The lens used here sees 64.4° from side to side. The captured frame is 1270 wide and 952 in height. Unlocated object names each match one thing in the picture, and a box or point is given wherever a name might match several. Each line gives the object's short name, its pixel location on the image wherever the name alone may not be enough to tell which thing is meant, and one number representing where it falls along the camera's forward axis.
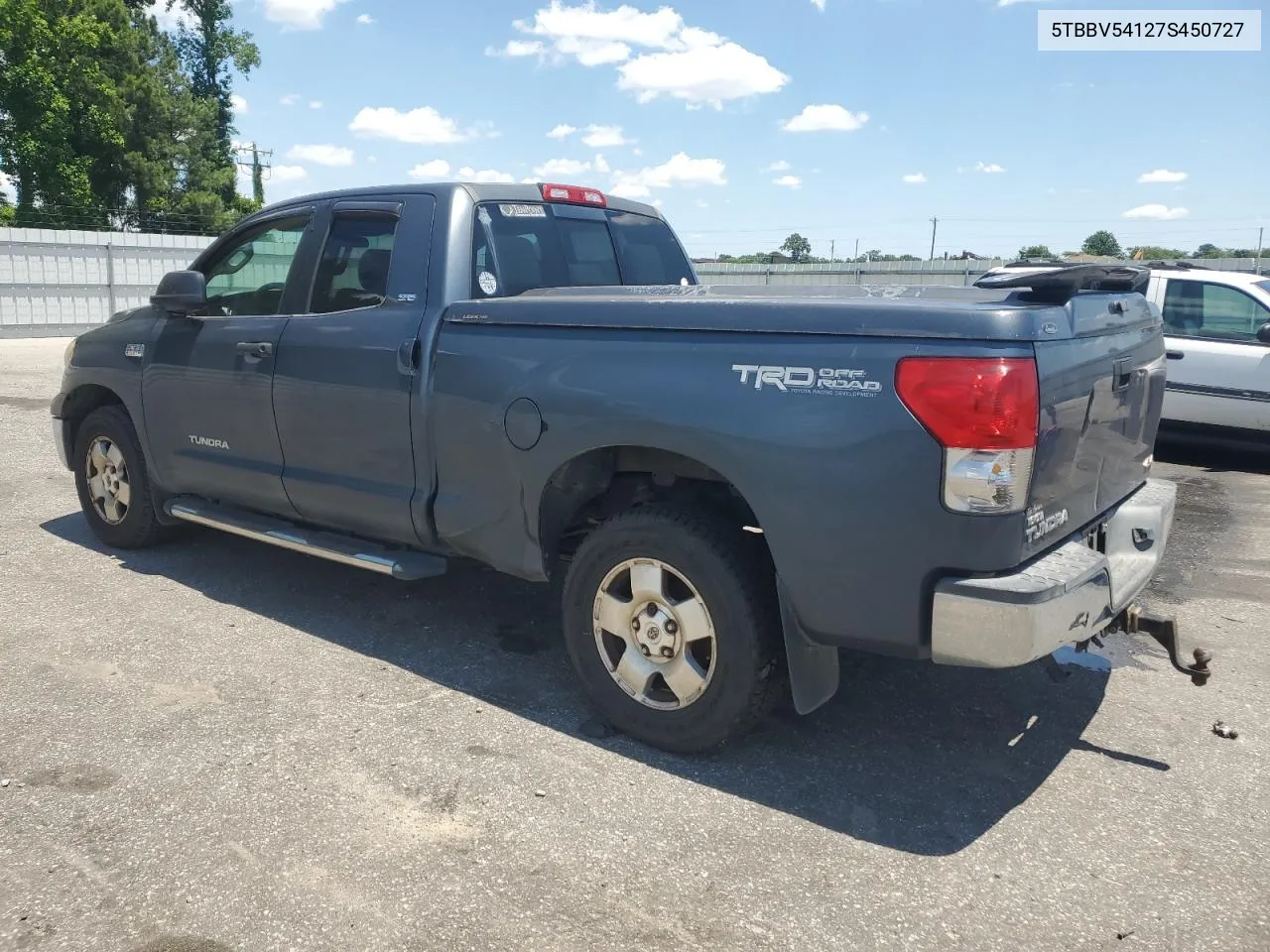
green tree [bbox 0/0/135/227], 36.41
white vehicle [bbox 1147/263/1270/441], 8.64
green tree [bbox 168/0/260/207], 49.75
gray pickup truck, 2.85
